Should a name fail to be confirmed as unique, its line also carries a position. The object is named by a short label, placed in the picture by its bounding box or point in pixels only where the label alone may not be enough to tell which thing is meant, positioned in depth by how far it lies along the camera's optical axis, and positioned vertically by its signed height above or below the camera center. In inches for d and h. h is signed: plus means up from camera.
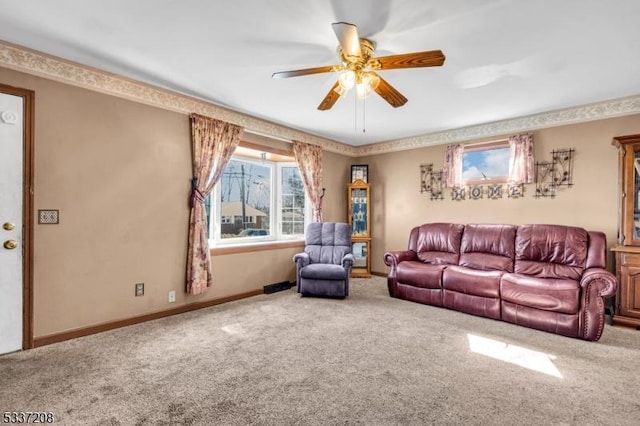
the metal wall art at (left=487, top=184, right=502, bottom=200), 184.4 +14.2
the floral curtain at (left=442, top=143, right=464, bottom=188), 197.8 +32.3
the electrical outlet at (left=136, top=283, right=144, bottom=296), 132.7 -33.4
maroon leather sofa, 119.6 -28.3
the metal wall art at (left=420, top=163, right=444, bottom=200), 208.6 +22.9
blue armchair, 169.6 -28.6
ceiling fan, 80.0 +44.2
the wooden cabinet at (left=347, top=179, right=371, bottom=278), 230.2 -7.8
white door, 102.0 -3.0
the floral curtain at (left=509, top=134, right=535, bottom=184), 171.5 +31.4
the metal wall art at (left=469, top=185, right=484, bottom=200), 191.6 +14.2
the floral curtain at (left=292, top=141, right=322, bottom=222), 206.5 +30.6
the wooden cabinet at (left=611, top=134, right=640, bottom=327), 129.0 -9.3
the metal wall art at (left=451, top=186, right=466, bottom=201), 198.7 +14.0
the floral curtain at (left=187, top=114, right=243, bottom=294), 148.0 +13.9
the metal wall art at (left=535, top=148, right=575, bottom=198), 162.4 +22.8
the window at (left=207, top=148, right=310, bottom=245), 174.6 +7.1
